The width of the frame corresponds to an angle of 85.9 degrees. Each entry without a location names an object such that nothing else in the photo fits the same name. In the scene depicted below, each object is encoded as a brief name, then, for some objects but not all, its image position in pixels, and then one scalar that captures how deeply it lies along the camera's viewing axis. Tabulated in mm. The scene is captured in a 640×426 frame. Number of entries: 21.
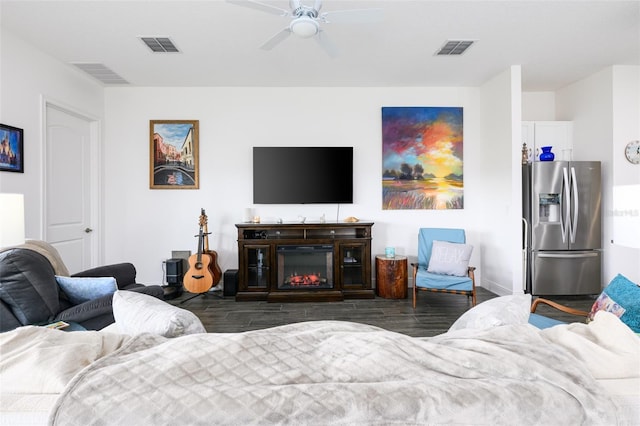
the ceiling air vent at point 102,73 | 4062
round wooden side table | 4289
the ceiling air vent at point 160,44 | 3426
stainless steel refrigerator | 4223
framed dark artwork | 3152
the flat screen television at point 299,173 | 4660
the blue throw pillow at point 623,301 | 1952
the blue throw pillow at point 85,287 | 2346
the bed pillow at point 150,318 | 1174
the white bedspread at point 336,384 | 765
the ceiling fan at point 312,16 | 2375
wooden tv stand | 4320
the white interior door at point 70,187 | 3893
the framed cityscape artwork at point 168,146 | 4750
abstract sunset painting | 4840
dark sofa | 1962
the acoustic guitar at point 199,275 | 4199
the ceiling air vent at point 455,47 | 3543
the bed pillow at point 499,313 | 1296
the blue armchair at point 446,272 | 3771
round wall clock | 4250
